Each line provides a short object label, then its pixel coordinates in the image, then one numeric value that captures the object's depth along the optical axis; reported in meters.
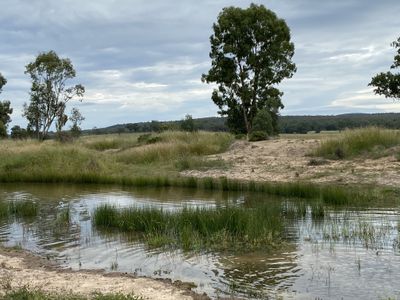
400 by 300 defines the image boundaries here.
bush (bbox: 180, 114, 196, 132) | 53.10
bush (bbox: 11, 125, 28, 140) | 56.08
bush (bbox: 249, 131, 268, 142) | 32.16
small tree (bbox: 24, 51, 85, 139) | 48.31
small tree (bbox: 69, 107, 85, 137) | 52.97
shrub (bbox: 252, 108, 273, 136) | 37.09
